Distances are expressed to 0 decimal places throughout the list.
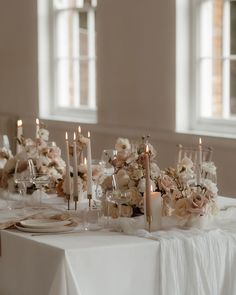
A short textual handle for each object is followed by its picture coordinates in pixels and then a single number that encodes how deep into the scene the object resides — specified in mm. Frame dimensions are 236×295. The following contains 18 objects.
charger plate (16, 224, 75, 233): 3402
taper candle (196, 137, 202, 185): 3753
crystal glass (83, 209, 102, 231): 3516
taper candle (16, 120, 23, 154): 4670
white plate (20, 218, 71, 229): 3457
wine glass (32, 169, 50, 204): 3857
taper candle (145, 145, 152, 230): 3365
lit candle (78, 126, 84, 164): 4367
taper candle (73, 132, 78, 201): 3809
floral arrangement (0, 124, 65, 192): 4367
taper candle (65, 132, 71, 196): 3904
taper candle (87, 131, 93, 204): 3709
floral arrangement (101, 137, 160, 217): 3510
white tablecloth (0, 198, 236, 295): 3111
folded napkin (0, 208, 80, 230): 3586
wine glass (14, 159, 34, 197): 3855
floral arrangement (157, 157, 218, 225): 3402
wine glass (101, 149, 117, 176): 3953
